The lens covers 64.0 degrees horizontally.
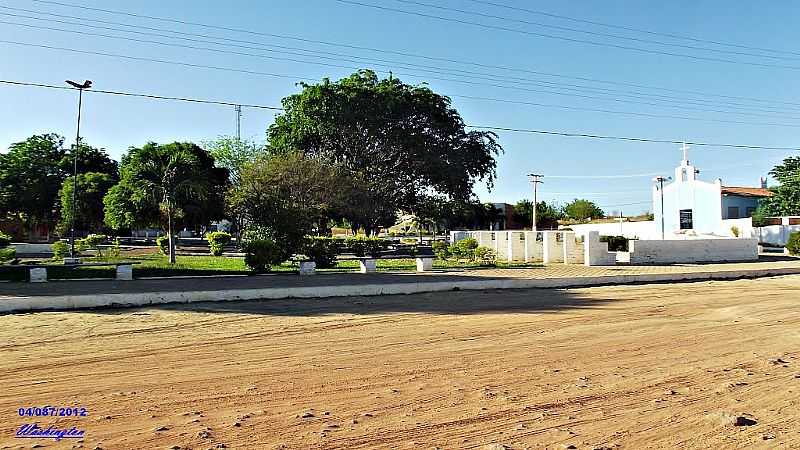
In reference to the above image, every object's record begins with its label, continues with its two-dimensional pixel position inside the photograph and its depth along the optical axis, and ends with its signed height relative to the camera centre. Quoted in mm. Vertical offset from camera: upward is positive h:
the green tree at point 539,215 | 71812 +4102
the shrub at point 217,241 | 33594 +447
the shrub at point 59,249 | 25797 +5
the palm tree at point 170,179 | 28031 +3190
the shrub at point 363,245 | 31198 +217
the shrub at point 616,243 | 30434 +322
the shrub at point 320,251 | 22788 -58
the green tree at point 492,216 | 73188 +3854
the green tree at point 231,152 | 62781 +9767
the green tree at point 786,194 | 53375 +4743
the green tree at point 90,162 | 54000 +7672
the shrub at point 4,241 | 25345 +328
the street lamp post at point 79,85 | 28406 +7375
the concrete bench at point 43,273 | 17547 -665
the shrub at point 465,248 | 25953 +65
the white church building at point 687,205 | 49094 +3569
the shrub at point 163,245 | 35750 +237
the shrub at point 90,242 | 31580 +356
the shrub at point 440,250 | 26844 -18
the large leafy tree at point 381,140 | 41031 +7341
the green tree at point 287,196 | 21797 +2428
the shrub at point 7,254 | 21950 -171
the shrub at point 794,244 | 34938 +327
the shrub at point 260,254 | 20125 -147
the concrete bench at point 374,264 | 21655 -508
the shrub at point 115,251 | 30047 -87
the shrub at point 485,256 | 25594 -260
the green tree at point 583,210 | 90938 +5663
